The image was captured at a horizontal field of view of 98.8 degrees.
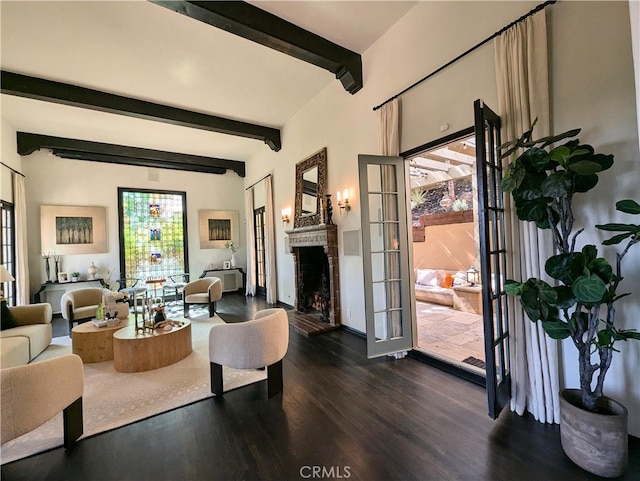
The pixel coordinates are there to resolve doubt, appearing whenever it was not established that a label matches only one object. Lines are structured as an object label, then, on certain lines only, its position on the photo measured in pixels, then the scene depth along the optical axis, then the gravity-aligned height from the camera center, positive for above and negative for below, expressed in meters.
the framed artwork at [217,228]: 8.34 +0.56
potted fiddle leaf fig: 1.62 -0.35
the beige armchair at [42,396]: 1.66 -0.96
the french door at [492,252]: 2.05 -0.12
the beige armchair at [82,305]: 4.41 -0.93
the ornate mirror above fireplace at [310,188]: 4.93 +1.06
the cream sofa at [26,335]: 2.92 -1.00
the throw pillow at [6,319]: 3.44 -0.83
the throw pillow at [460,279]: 6.11 -0.95
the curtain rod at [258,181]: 7.10 +1.77
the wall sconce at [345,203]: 4.33 +0.61
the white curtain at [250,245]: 7.91 -0.01
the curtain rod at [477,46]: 2.16 +1.80
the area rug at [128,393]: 2.13 -1.45
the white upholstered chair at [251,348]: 2.57 -0.98
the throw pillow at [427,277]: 7.05 -1.00
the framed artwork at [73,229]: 6.38 +0.53
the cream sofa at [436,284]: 6.02 -1.16
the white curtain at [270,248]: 6.88 -0.10
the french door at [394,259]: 3.25 -0.24
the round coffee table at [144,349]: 3.19 -1.20
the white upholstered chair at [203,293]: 5.52 -0.97
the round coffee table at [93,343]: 3.49 -1.20
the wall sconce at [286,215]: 6.16 +0.65
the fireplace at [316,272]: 4.65 -0.59
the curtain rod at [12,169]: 5.19 +1.67
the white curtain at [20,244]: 5.39 +0.18
